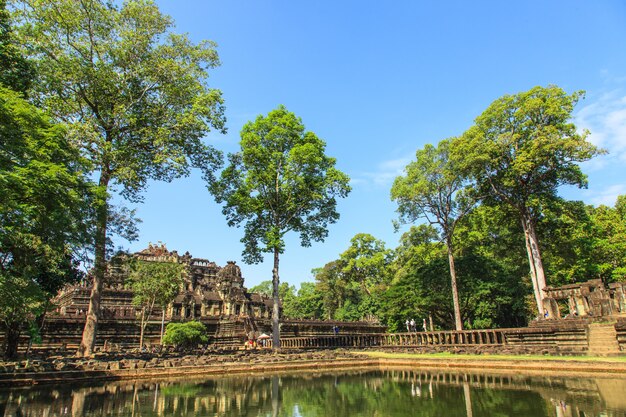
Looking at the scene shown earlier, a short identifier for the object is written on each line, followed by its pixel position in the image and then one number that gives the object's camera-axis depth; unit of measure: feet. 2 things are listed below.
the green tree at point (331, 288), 205.26
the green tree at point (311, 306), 225.15
